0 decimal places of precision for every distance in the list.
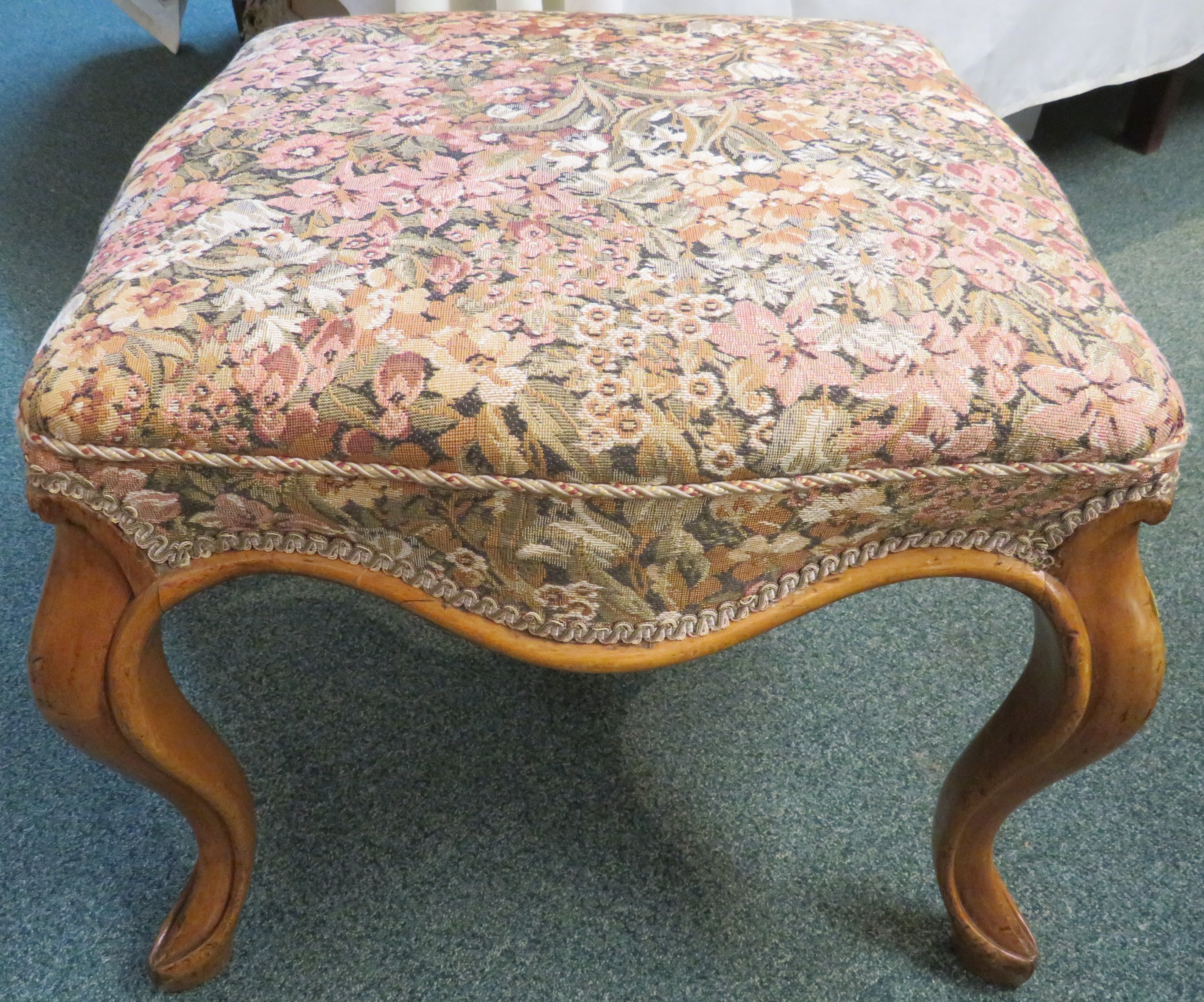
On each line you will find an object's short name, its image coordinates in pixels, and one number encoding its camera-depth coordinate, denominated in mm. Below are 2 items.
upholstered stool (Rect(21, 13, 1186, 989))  446
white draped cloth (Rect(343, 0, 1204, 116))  1104
